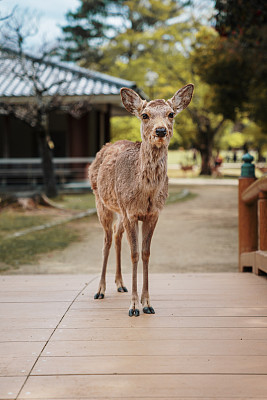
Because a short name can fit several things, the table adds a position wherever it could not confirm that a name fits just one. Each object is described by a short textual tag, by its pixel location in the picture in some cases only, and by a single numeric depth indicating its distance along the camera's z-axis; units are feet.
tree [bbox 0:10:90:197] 49.32
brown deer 11.62
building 52.81
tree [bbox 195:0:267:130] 41.19
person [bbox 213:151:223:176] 101.60
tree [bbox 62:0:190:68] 104.58
